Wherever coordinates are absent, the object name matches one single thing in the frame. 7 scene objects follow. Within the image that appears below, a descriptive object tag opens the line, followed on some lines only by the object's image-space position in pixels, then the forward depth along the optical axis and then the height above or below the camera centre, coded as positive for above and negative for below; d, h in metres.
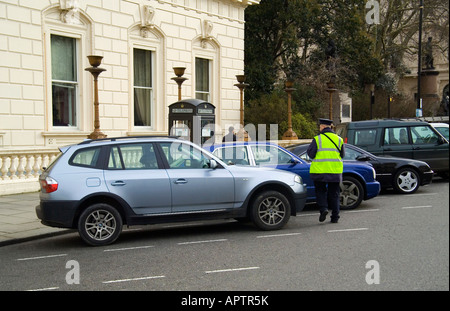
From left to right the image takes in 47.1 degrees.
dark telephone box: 15.54 +0.50
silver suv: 7.71 -0.83
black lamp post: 28.42 +2.00
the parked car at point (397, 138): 14.15 -0.07
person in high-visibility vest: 9.12 -0.57
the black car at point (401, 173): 12.73 -0.93
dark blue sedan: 10.27 -0.61
